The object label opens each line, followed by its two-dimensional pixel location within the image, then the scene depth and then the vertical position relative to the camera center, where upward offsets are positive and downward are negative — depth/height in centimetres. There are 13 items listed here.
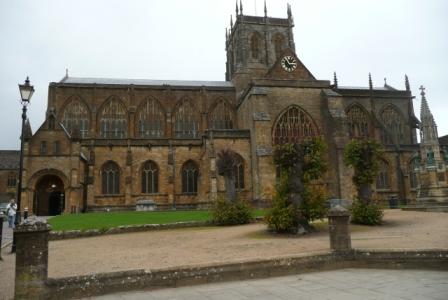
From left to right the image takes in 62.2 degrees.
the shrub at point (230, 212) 1947 -79
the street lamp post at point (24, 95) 1433 +419
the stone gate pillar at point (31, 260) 675 -103
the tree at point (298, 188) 1498 +32
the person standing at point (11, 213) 2332 -52
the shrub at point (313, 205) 1533 -42
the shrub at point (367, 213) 1684 -92
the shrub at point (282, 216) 1478 -82
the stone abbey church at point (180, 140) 3297 +551
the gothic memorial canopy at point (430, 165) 2250 +158
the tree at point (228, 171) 2209 +162
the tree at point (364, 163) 1761 +143
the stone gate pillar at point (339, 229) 931 -90
